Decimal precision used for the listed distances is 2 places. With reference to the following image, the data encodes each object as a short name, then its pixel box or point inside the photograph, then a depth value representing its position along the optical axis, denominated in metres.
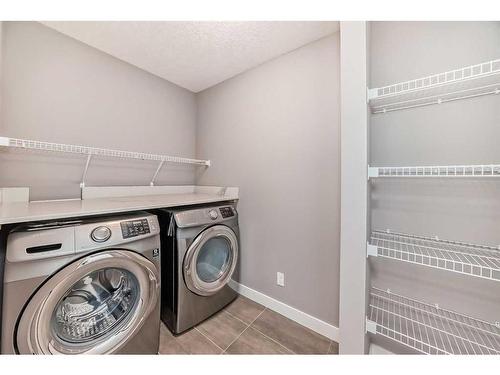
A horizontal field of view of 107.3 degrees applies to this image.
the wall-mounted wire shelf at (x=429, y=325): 0.89
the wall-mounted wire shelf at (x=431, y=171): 0.82
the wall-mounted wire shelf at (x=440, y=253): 0.82
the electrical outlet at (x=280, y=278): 1.61
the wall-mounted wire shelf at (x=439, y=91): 0.86
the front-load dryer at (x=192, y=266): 1.34
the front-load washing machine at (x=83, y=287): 0.79
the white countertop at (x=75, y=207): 0.83
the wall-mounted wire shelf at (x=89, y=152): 1.13
